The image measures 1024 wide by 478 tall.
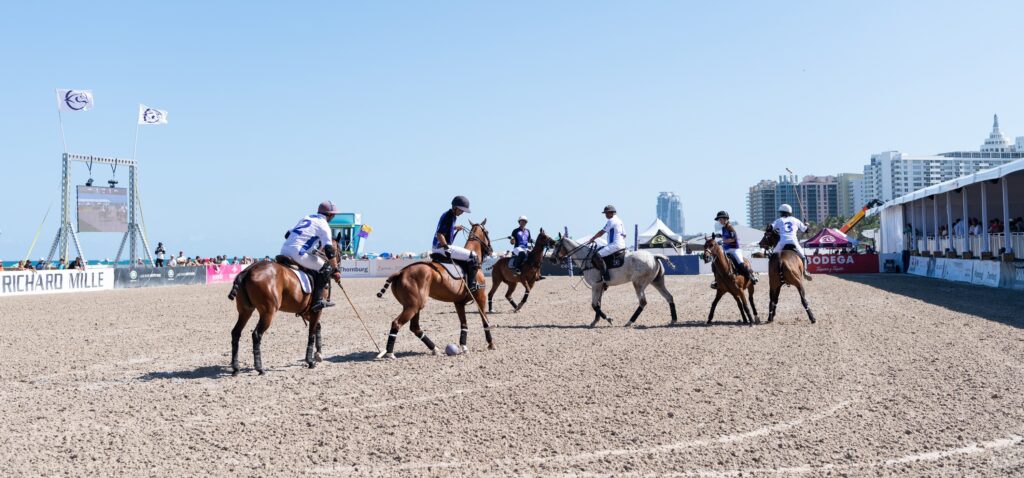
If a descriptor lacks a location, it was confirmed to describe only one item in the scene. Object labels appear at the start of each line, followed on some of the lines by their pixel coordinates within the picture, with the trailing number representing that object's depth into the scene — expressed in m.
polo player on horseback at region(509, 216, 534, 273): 18.16
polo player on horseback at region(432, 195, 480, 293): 10.77
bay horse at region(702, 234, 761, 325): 14.12
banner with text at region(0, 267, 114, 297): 28.86
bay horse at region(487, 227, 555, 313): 15.23
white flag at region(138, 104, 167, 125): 40.47
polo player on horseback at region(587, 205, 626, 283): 14.27
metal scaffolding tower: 35.06
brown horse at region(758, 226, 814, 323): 13.84
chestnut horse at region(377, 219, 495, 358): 10.33
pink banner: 39.78
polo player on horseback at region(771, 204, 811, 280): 14.11
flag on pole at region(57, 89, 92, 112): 36.31
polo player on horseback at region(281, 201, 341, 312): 9.84
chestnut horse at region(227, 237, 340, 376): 9.21
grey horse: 14.41
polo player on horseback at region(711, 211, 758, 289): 14.37
